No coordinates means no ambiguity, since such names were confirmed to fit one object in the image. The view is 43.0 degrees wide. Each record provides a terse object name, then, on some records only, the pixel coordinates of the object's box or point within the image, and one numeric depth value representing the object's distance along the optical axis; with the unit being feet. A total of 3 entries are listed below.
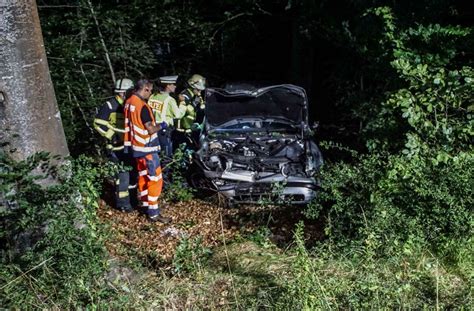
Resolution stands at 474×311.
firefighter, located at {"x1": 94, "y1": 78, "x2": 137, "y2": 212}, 26.81
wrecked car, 25.70
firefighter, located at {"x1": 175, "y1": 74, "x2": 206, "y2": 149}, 31.37
